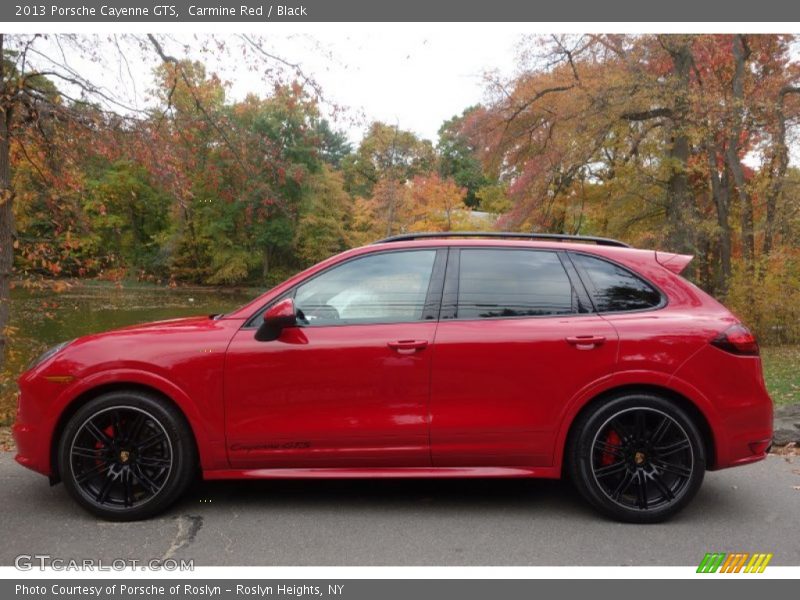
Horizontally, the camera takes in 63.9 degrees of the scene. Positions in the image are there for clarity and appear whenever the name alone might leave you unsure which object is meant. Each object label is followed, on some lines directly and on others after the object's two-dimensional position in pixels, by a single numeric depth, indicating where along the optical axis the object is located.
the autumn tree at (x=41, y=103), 7.81
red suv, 3.80
